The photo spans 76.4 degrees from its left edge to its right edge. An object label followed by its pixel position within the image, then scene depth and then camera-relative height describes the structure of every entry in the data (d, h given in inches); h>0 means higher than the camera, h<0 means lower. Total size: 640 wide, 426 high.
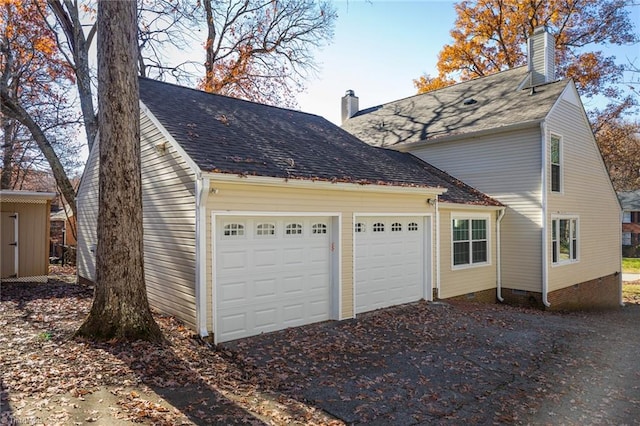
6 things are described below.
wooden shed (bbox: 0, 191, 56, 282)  453.7 -21.7
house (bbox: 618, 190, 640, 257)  1413.8 -40.9
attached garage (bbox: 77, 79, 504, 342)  268.8 -4.2
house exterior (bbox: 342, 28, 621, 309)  482.0 +59.5
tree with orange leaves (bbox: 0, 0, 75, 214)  616.4 +256.1
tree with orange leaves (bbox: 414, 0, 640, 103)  847.1 +386.2
